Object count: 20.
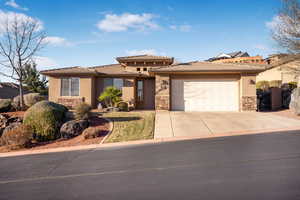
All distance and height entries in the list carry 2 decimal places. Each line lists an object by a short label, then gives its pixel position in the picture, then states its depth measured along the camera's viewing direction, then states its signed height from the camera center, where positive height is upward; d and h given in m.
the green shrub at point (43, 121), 9.16 -1.02
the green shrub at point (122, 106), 15.26 -0.51
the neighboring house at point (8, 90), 24.88 +1.40
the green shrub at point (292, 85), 18.27 +1.34
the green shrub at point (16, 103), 13.26 -0.20
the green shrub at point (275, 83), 20.31 +1.71
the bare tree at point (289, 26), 15.43 +6.08
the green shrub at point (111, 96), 14.77 +0.29
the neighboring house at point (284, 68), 16.64 +3.05
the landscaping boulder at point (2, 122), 9.96 -1.20
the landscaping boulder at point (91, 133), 8.71 -1.53
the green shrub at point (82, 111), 10.52 -0.62
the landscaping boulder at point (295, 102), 12.68 -0.22
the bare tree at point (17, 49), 14.63 +3.91
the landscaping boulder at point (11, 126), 9.22 -1.30
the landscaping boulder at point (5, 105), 12.39 -0.31
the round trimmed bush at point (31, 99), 13.16 +0.08
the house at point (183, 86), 14.21 +1.12
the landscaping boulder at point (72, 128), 9.18 -1.41
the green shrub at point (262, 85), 20.85 +1.58
